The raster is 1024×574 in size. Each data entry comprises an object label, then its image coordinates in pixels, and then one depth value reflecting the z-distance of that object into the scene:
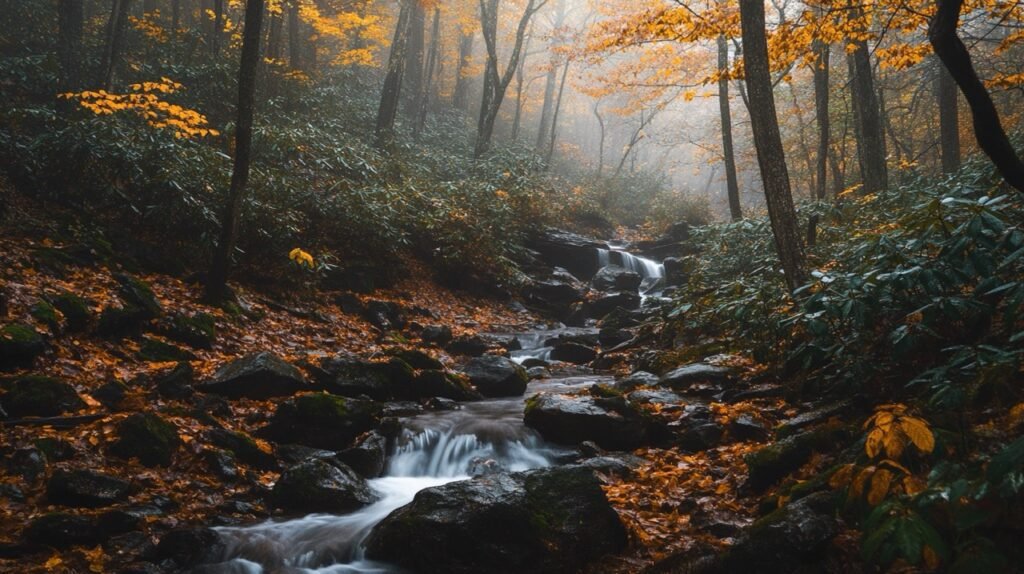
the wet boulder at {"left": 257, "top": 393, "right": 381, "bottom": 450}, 6.25
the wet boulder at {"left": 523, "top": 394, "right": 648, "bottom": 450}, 6.44
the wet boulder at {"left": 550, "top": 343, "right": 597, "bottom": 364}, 11.65
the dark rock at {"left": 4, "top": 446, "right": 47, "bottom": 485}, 4.48
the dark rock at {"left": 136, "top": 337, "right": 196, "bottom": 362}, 7.01
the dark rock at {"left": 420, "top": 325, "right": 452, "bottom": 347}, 11.11
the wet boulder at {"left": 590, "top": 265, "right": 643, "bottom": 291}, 17.88
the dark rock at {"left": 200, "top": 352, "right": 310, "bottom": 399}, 6.74
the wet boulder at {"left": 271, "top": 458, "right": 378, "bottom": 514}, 5.20
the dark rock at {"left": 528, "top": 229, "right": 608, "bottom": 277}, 18.45
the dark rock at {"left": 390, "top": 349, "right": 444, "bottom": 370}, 8.84
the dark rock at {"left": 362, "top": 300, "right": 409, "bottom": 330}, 11.16
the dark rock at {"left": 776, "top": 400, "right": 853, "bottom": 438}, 5.24
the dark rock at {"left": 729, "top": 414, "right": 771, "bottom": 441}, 5.83
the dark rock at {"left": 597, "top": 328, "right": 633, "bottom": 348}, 12.34
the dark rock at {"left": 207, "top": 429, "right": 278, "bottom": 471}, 5.66
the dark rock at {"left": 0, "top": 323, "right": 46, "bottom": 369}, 5.54
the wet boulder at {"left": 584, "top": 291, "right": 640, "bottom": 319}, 15.60
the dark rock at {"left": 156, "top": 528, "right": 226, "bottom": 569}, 4.19
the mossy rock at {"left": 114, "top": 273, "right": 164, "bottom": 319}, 7.59
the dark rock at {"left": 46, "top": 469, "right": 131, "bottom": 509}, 4.35
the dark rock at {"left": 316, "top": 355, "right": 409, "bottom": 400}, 7.57
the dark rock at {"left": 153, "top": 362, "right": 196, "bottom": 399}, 6.29
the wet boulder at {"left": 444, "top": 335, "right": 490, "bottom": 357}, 11.02
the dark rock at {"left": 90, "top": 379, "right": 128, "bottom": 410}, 5.73
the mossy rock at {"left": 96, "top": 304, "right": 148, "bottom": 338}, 6.95
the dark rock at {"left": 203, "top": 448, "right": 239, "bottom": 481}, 5.35
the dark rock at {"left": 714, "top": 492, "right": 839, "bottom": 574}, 3.35
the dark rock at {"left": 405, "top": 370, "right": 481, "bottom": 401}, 8.31
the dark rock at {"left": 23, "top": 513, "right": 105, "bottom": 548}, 3.93
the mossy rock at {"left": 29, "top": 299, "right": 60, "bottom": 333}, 6.34
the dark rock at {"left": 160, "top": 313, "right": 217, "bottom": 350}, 7.69
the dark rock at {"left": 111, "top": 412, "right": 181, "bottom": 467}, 5.10
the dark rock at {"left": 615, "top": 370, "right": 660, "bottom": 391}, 8.24
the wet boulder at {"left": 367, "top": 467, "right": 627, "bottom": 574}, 4.17
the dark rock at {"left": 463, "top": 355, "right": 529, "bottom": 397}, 9.05
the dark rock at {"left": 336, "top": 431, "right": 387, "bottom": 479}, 6.12
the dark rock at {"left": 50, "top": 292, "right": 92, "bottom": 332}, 6.66
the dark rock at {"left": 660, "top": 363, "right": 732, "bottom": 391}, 7.57
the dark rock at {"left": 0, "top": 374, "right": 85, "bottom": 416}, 5.10
